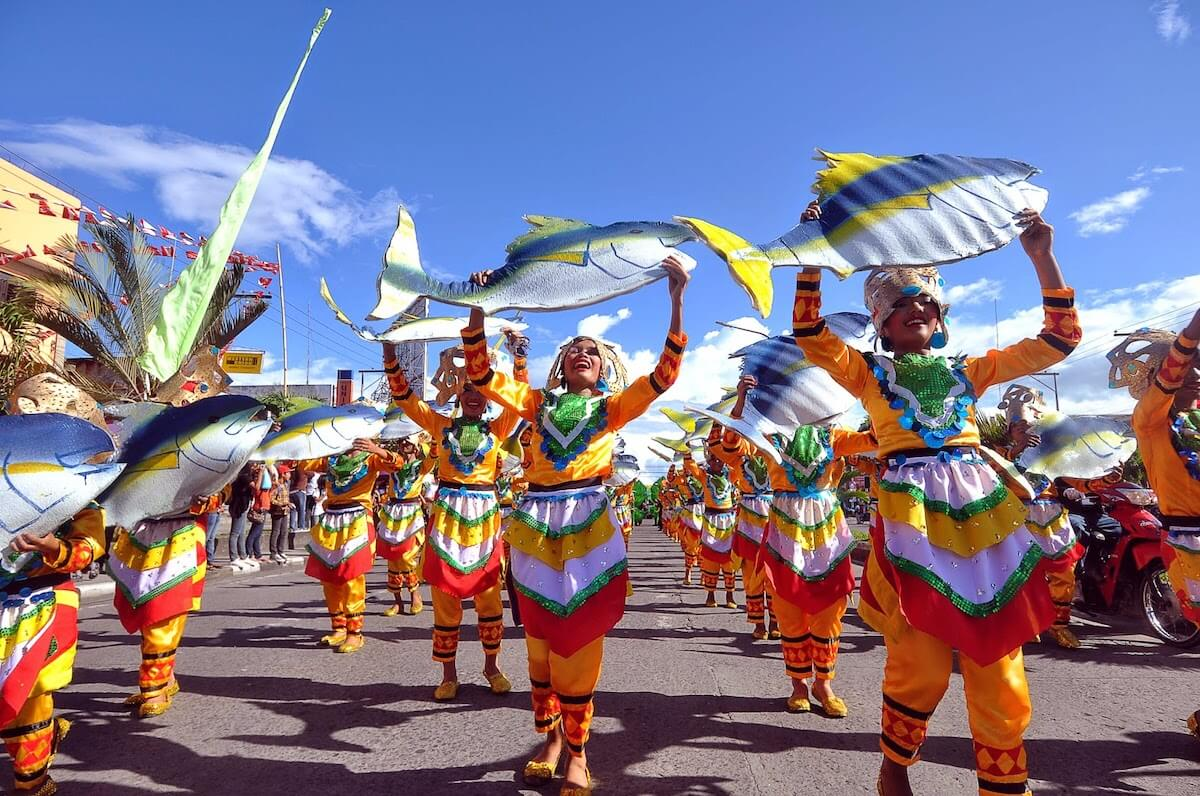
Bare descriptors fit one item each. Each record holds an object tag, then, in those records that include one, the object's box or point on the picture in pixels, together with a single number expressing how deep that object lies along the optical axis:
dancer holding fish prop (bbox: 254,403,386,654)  5.39
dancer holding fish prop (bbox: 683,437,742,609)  8.59
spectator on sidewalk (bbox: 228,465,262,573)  11.97
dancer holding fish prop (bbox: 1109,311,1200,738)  3.44
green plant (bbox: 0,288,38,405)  7.58
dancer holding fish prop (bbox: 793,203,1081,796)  2.25
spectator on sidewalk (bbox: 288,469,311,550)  16.97
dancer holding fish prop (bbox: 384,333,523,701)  4.39
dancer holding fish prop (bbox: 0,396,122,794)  2.56
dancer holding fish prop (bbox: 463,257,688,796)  2.96
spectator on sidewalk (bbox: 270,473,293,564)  13.76
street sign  27.69
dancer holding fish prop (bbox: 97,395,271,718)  3.31
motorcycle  5.95
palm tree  9.23
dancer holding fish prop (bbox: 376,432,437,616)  7.68
